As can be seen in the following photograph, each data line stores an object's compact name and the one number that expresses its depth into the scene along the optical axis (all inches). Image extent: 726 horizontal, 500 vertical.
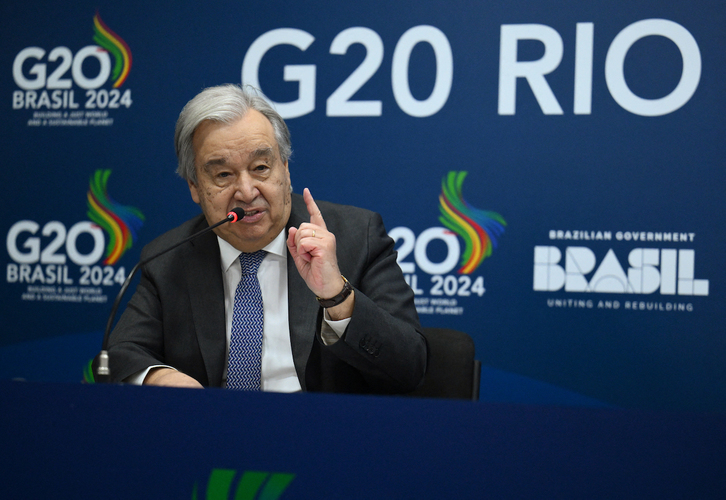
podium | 139.3
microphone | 176.9
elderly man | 189.0
